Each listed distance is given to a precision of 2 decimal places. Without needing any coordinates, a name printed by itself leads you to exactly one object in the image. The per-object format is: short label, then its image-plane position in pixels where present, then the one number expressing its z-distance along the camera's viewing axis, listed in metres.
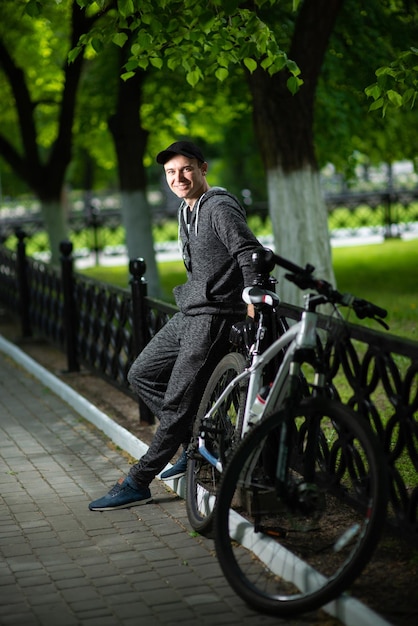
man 8.85
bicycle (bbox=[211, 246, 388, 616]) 6.86
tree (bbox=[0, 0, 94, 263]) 25.54
